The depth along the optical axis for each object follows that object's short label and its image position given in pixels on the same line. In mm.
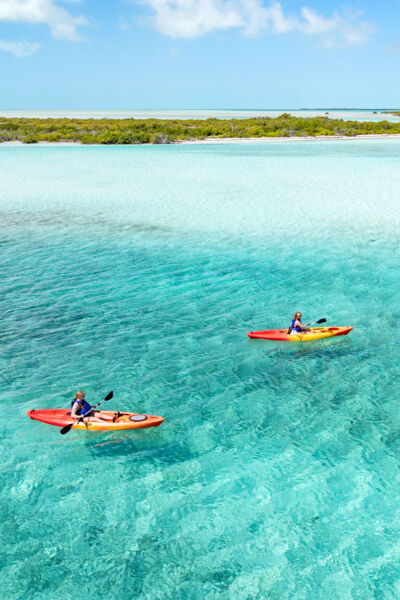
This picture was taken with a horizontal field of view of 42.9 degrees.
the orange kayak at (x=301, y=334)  16344
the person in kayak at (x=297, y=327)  16203
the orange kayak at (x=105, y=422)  12086
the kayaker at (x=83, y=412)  12297
